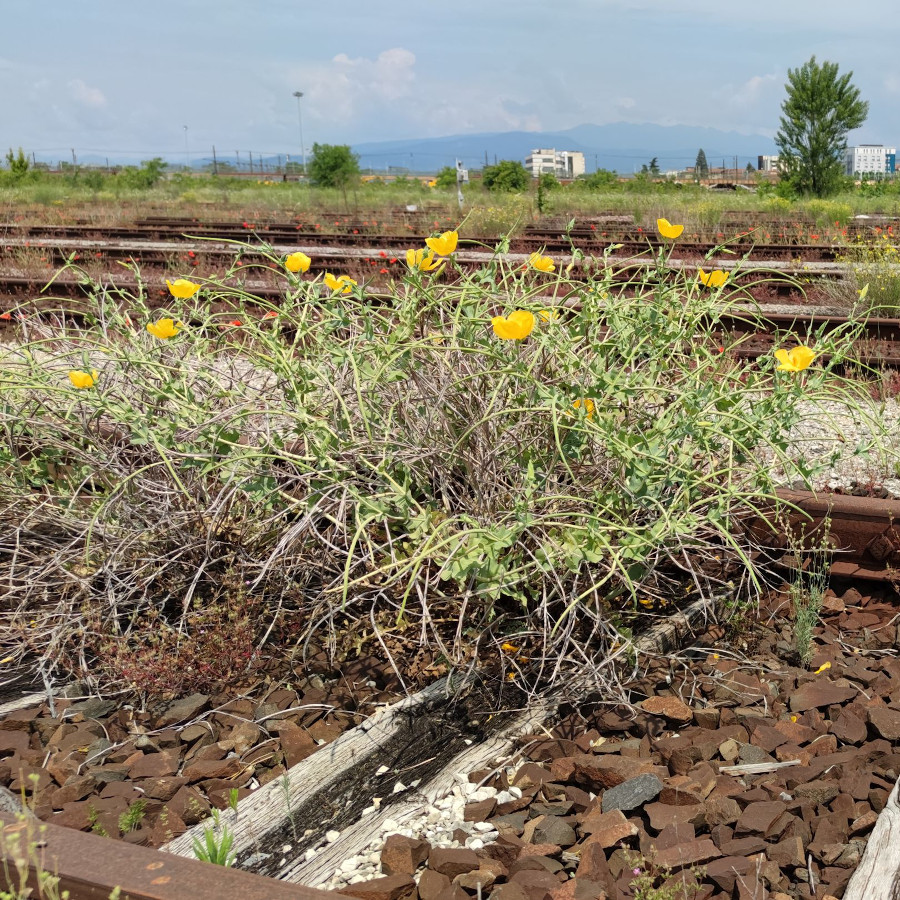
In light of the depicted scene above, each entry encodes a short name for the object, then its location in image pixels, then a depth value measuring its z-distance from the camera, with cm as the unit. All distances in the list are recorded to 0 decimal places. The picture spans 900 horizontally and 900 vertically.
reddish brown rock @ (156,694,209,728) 281
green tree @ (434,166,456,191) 4181
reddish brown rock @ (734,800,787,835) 217
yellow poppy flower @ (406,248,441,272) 318
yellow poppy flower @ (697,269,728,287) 330
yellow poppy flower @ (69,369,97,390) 313
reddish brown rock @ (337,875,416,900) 201
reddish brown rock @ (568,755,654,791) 238
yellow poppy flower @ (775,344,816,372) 277
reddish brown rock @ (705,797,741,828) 222
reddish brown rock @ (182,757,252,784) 254
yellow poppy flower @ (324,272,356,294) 338
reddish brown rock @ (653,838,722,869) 206
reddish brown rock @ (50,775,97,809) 241
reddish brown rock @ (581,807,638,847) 216
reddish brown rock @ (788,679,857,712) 273
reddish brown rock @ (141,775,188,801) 246
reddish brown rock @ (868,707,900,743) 255
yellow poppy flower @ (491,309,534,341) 253
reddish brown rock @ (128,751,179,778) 255
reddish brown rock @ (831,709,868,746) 257
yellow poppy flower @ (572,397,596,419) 287
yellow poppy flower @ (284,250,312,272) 341
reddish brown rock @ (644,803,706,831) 221
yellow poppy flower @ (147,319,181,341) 307
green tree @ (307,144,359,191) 4234
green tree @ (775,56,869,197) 3556
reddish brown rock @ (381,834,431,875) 210
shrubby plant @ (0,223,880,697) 289
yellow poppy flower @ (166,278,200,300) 320
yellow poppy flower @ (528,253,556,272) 329
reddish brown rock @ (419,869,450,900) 201
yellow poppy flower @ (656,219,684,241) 313
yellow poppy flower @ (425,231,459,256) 297
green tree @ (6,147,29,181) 4403
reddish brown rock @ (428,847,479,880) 207
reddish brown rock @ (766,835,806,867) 208
